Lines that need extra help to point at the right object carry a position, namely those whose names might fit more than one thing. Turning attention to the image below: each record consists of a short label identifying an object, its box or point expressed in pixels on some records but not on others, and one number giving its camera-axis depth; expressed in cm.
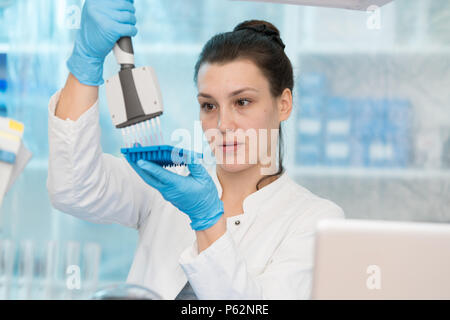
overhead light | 139
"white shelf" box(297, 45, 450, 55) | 222
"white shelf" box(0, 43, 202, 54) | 225
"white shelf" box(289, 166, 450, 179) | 224
